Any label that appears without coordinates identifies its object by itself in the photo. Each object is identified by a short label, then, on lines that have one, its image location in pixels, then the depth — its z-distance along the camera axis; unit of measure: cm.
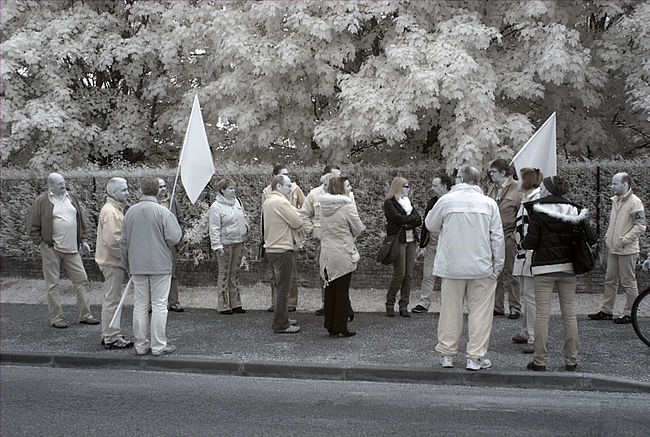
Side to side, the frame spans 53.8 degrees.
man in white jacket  668
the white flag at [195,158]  881
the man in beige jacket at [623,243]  891
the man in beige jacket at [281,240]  857
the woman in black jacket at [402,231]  922
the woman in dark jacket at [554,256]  662
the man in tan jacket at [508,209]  876
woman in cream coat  820
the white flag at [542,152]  871
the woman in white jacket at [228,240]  1001
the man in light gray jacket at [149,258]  743
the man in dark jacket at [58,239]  918
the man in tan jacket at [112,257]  808
